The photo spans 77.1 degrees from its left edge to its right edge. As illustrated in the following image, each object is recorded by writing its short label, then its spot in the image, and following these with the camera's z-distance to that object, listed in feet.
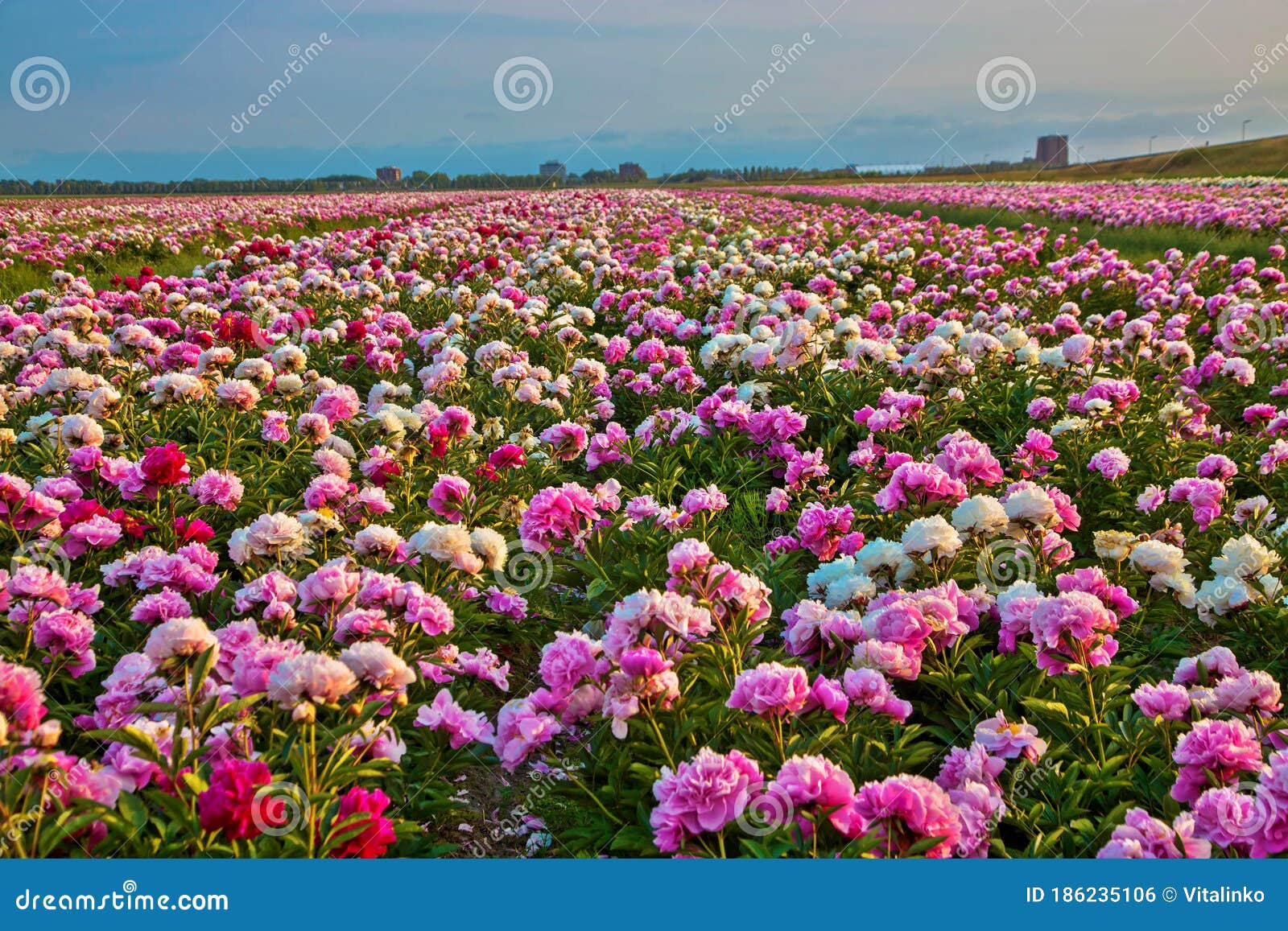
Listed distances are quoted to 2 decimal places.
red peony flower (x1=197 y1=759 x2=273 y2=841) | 5.81
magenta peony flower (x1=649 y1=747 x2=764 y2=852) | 6.27
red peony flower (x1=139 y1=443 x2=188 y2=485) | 11.69
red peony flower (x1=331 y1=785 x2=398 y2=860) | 6.52
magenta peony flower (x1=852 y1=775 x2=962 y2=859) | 6.19
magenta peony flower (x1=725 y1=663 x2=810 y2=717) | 7.20
